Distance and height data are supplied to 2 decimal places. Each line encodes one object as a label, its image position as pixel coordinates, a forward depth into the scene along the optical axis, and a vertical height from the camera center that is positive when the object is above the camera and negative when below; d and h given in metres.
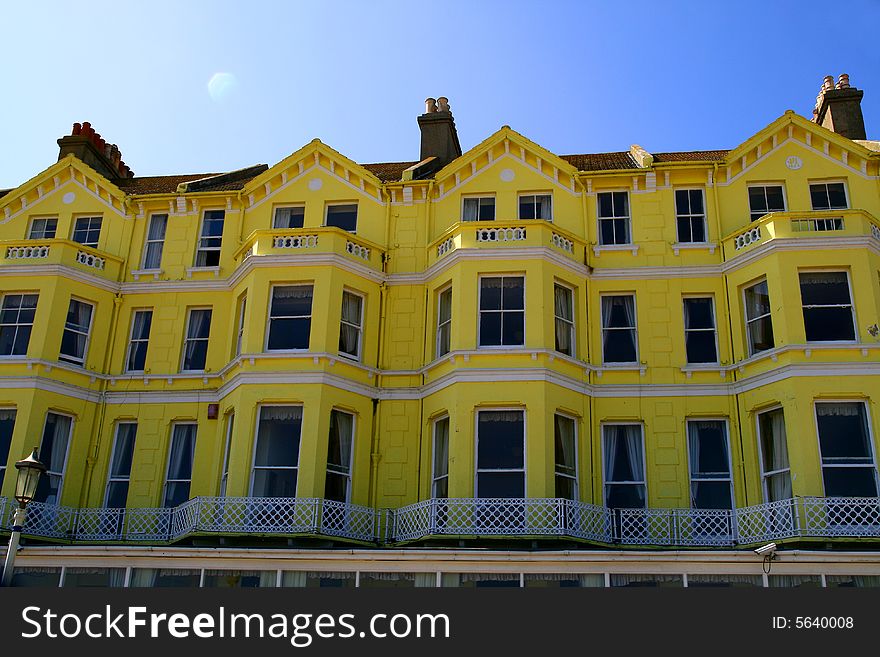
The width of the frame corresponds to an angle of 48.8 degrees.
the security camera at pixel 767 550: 17.62 +0.82
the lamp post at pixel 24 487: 15.84 +1.40
